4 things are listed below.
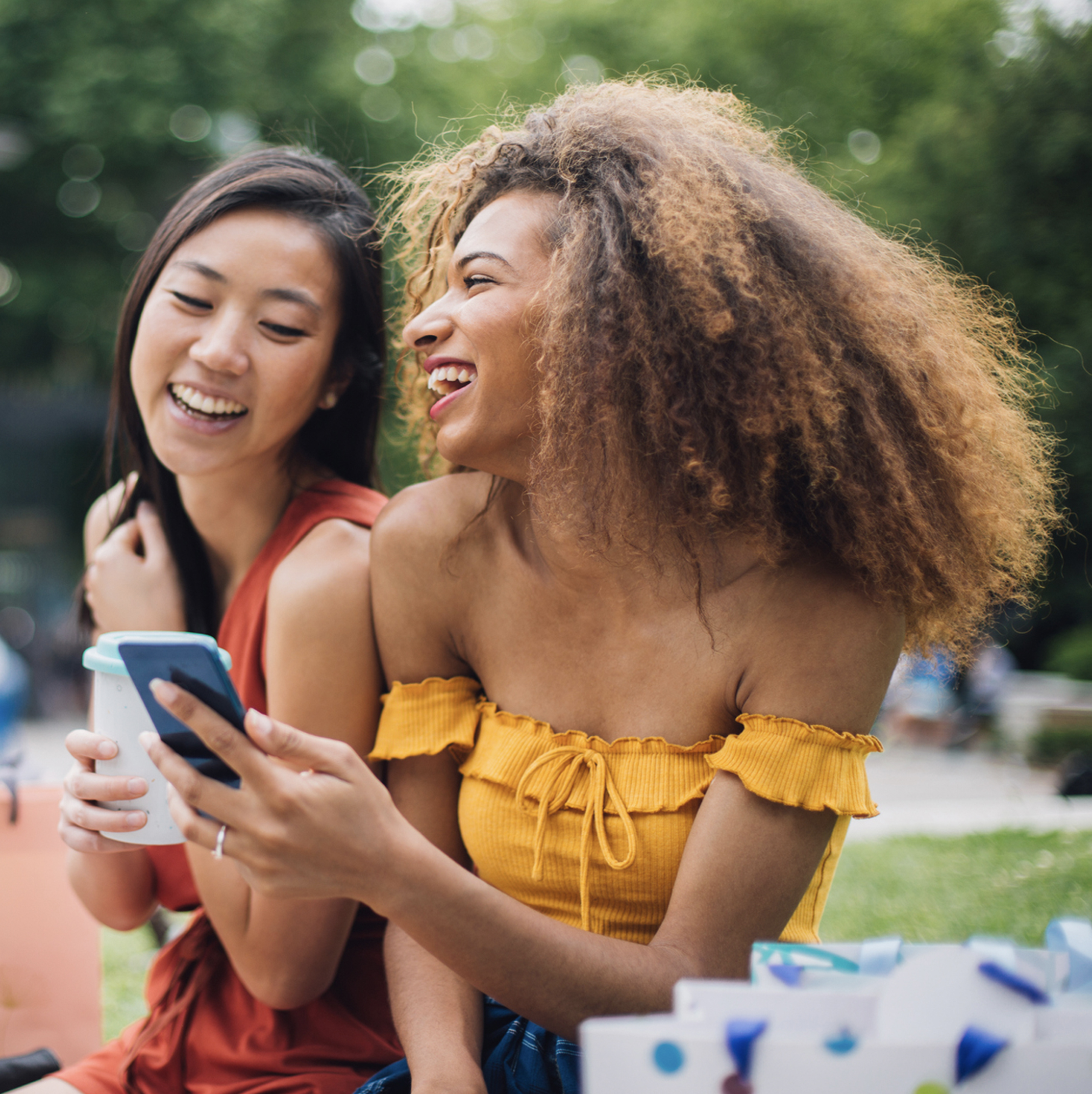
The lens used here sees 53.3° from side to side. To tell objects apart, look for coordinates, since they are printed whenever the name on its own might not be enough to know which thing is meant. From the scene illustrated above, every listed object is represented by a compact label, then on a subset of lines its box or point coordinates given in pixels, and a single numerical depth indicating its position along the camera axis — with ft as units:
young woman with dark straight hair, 6.70
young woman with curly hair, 5.41
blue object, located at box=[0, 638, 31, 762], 18.08
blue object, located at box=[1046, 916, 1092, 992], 3.78
